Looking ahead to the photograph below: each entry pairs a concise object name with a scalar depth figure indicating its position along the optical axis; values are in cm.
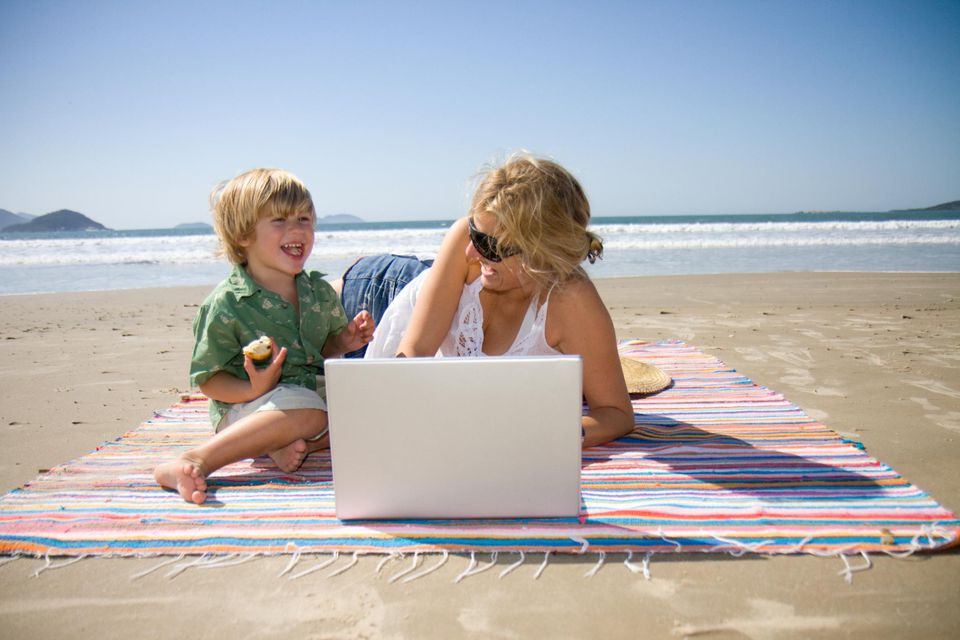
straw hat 322
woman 216
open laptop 156
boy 221
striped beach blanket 167
